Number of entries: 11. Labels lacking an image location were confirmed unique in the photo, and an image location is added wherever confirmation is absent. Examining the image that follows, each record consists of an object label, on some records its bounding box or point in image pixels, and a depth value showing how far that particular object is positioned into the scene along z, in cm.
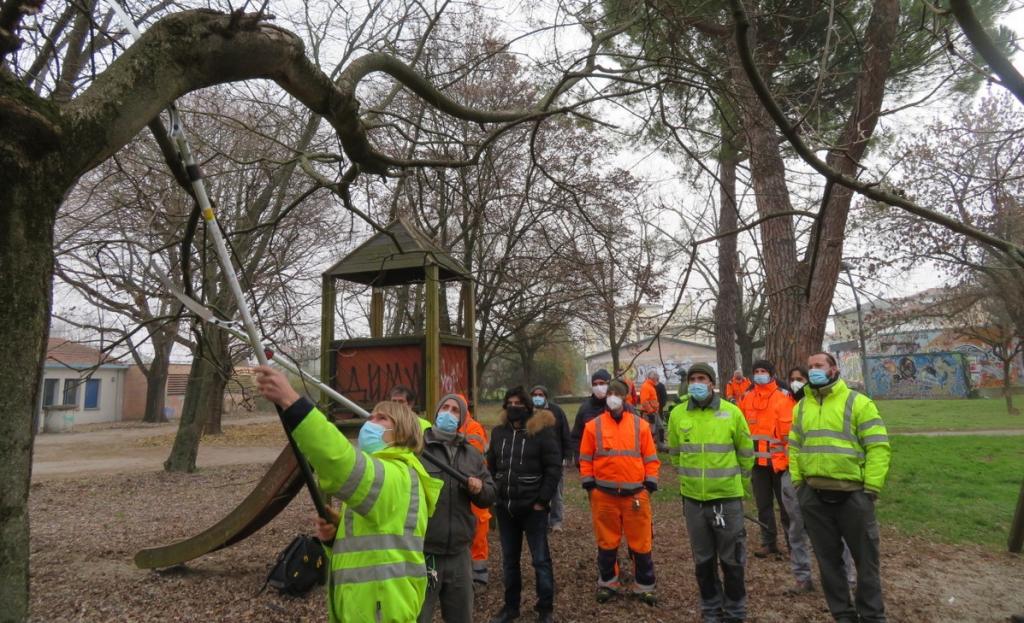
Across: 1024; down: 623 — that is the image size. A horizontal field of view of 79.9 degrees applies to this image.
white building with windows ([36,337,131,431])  2970
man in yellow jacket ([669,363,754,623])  442
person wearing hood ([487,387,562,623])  470
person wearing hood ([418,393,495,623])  364
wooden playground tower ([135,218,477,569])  648
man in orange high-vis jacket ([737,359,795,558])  610
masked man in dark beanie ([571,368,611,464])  750
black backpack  491
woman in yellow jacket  219
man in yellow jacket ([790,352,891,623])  409
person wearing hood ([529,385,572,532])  691
